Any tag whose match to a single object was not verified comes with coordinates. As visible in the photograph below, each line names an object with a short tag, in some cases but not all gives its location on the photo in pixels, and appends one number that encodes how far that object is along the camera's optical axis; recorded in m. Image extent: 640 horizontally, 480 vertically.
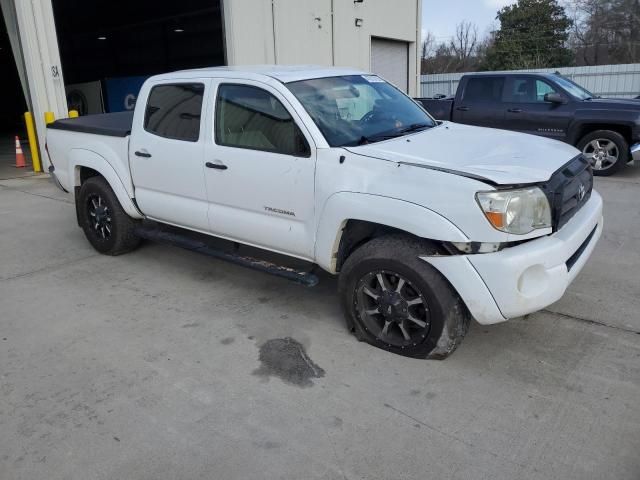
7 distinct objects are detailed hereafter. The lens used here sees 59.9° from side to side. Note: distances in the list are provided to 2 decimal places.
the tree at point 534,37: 42.44
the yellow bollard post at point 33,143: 11.20
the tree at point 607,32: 39.88
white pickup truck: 3.29
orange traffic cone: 12.77
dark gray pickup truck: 9.24
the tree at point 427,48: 54.84
